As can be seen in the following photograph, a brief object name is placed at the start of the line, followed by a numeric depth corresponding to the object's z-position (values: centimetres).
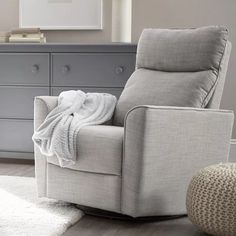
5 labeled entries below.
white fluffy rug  308
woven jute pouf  296
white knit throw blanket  342
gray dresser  494
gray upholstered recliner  322
